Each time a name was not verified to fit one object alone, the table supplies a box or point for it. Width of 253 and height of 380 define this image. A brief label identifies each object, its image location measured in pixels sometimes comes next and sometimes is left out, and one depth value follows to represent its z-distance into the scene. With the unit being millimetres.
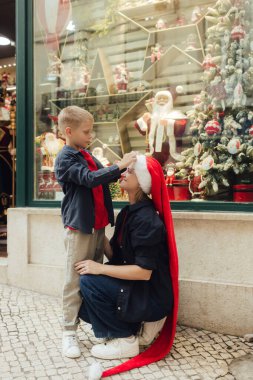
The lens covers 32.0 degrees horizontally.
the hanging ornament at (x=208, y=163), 3771
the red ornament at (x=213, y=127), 3759
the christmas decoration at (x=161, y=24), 4207
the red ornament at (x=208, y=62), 3859
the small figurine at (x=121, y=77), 4375
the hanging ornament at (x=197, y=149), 3865
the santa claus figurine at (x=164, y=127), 4055
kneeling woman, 2791
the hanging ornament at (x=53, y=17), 4547
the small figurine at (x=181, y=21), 4102
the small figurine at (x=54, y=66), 4605
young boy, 2902
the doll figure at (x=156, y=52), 4226
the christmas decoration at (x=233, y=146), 3658
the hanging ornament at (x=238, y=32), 3688
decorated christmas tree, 3656
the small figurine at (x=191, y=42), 4020
